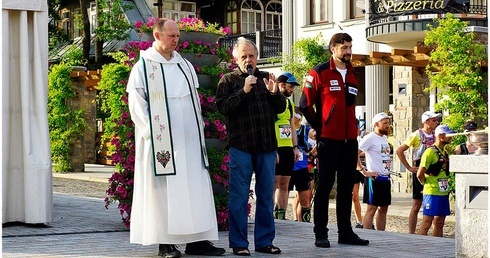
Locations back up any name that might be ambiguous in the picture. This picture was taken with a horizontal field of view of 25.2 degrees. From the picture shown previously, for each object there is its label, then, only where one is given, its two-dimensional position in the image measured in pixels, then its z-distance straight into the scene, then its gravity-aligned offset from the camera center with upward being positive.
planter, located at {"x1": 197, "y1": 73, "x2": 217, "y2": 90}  11.70 +0.33
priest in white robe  8.84 -0.37
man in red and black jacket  9.87 -0.08
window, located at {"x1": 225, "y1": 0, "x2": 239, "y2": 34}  46.12 +4.07
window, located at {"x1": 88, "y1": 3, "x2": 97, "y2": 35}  48.03 +4.31
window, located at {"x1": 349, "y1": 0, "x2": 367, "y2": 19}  34.81 +3.16
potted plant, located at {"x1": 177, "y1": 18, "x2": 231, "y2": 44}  11.66 +0.87
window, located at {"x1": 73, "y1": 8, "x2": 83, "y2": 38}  49.41 +3.78
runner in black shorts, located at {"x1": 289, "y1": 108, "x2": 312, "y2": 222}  13.91 -0.98
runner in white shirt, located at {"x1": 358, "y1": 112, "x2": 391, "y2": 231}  13.12 -0.75
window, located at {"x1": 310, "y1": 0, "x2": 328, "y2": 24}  36.28 +3.32
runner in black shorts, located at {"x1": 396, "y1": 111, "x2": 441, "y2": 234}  13.65 -0.49
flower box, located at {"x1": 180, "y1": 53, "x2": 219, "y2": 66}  11.66 +0.57
